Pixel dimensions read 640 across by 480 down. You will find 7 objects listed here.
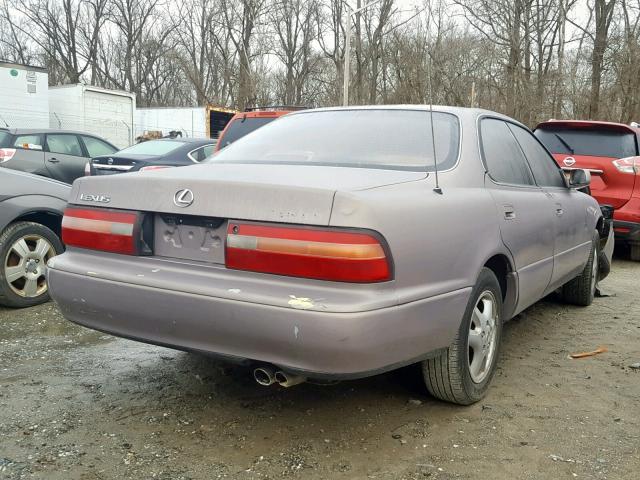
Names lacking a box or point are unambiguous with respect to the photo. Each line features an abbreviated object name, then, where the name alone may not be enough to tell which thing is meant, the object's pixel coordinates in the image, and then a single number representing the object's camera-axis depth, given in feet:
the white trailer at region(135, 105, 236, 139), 87.20
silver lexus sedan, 7.52
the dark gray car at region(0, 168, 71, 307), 15.25
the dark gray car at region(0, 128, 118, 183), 29.68
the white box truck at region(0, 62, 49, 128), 73.92
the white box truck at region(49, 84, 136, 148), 82.17
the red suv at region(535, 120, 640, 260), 23.48
